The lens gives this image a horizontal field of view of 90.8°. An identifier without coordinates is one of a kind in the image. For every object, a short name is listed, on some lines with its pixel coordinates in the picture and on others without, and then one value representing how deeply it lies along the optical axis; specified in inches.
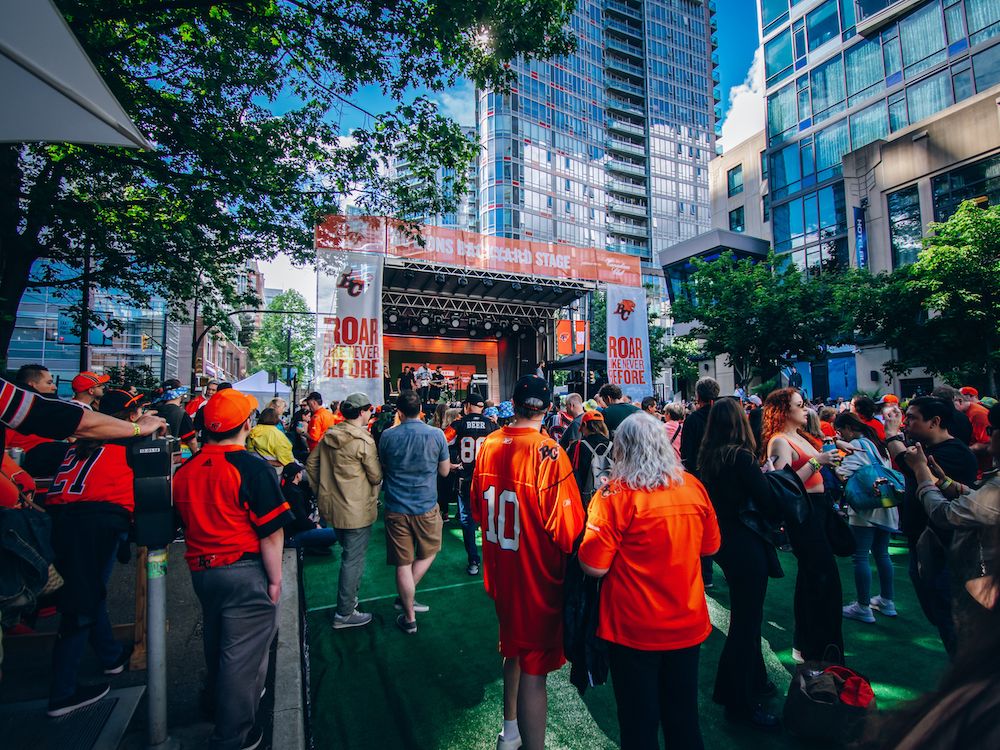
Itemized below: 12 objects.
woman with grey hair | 88.8
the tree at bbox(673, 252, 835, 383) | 708.7
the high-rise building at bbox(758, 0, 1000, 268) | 868.6
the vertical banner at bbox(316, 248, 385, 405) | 386.9
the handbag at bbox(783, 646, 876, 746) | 110.8
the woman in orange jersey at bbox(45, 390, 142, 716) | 122.6
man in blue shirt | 172.2
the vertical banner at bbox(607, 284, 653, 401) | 511.2
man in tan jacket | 175.5
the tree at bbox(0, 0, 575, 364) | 275.0
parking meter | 99.7
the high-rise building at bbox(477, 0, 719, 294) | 2086.6
